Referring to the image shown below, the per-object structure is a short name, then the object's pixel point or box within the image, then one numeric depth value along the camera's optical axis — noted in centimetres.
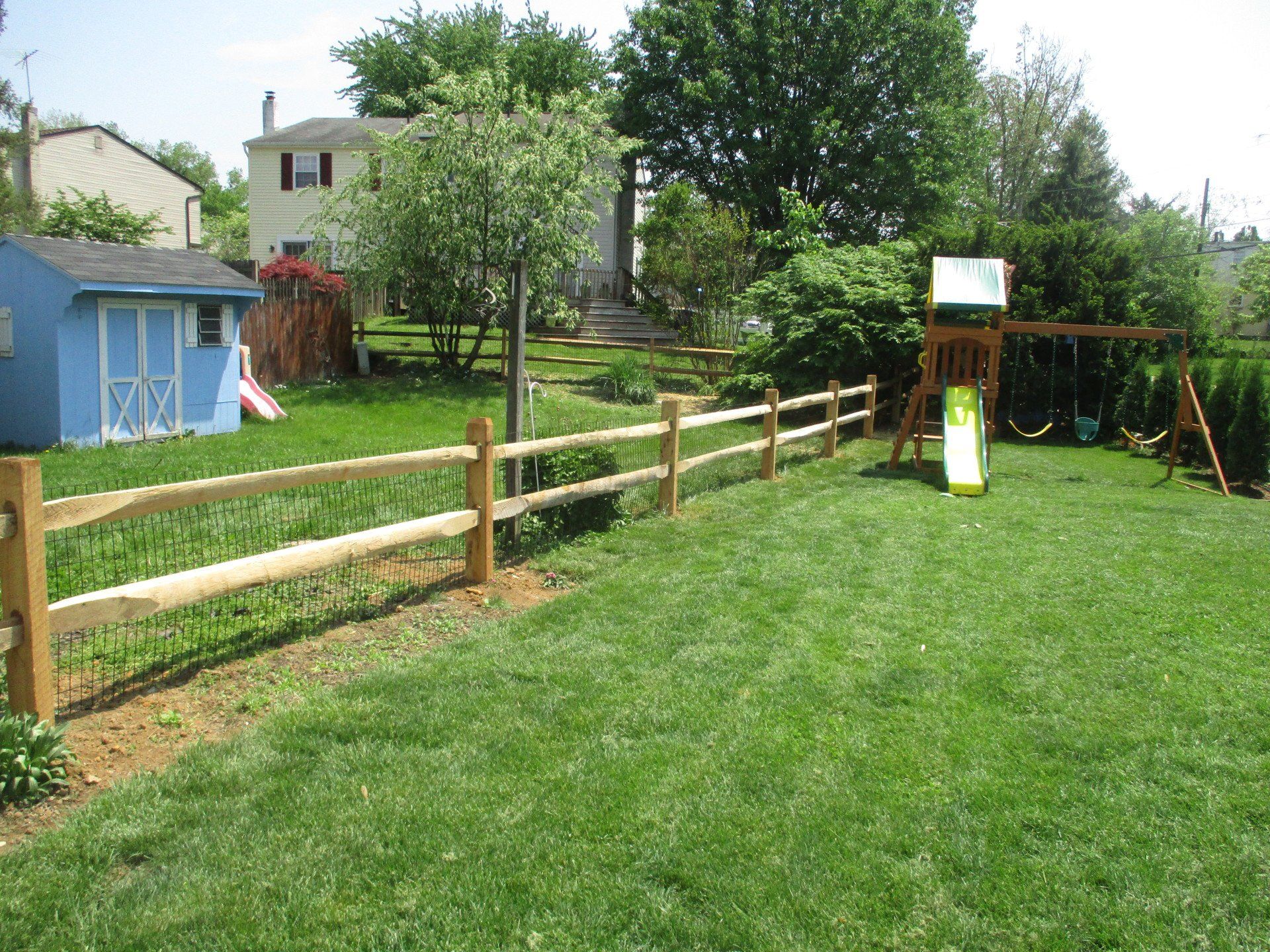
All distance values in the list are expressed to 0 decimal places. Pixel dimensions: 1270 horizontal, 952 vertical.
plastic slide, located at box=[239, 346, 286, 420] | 1494
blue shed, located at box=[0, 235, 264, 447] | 1192
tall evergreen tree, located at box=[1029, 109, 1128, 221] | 3981
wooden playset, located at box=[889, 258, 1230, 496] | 1288
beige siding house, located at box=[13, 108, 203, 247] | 3075
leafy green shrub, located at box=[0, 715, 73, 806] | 352
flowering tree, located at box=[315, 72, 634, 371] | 1800
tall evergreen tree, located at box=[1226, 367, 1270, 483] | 1360
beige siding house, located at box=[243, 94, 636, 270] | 3128
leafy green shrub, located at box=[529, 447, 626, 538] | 780
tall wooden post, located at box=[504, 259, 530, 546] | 709
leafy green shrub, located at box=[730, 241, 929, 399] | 1664
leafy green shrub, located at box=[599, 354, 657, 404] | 1822
